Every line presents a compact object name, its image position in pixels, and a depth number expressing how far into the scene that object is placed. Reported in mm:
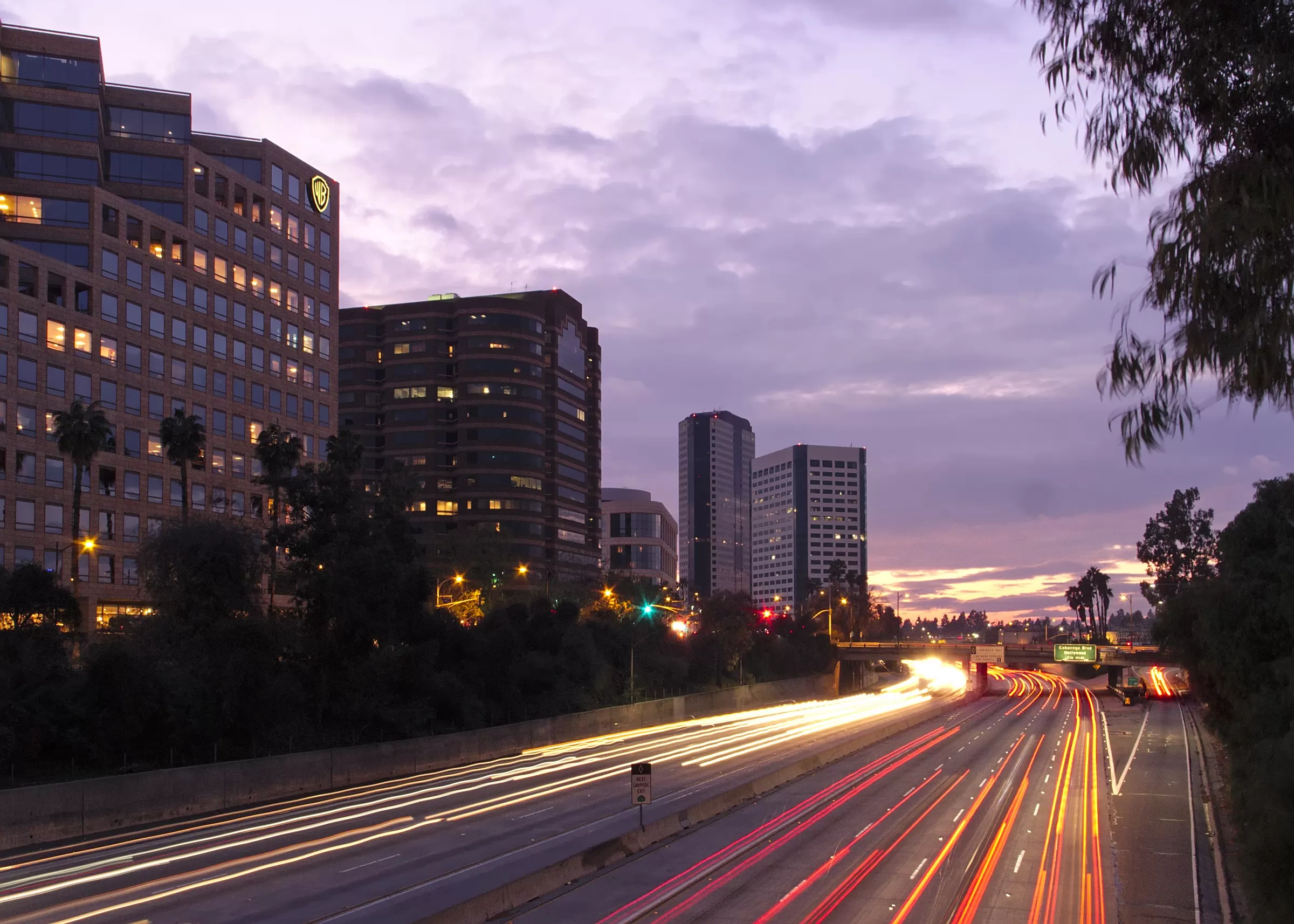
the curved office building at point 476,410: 141250
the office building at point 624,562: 181838
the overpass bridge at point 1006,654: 111875
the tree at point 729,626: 106875
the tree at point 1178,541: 125062
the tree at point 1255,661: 16906
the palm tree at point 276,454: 65688
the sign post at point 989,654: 126188
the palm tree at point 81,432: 58688
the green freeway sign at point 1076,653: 112625
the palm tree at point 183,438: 66125
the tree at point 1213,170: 12531
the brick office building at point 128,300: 69562
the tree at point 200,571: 50219
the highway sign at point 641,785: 29531
